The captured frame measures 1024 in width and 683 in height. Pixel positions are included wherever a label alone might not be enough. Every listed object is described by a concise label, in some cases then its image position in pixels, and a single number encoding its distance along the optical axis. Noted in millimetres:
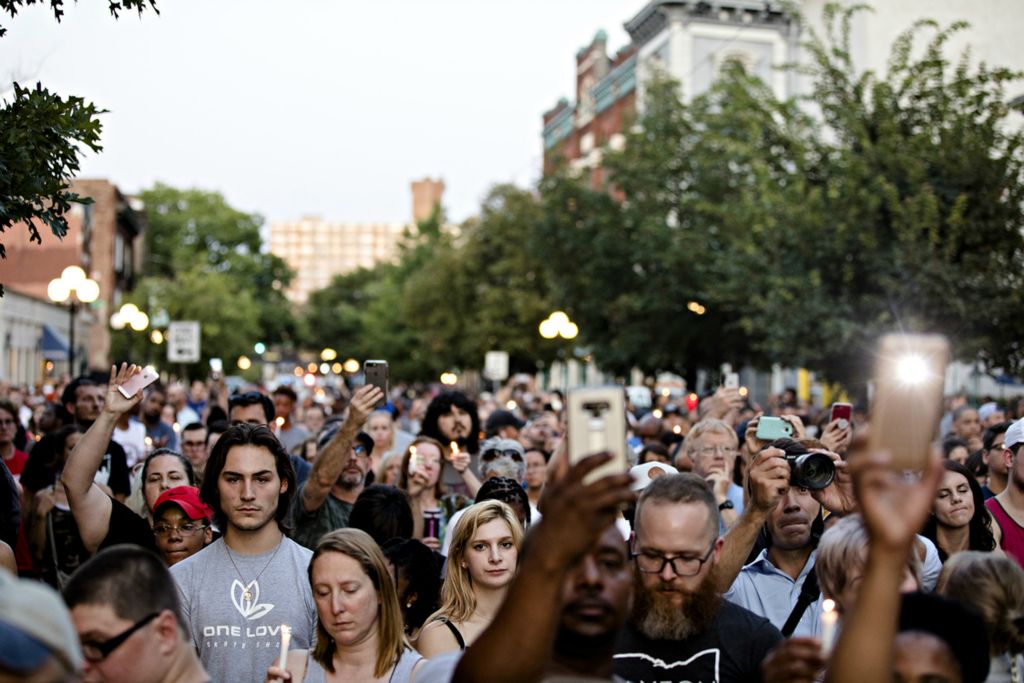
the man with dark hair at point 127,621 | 3521
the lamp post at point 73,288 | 21234
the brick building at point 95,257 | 57812
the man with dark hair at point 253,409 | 10469
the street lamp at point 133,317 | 29538
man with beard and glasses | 4215
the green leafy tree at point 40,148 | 6617
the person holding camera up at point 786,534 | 5184
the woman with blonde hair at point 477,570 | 5643
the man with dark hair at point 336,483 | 6930
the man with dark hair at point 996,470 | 8680
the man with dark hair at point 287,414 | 13961
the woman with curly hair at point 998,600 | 4125
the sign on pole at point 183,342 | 26391
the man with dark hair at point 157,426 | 14651
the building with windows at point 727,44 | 46281
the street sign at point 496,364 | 36656
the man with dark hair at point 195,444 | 11391
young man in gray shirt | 5410
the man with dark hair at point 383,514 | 7652
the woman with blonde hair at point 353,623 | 4902
